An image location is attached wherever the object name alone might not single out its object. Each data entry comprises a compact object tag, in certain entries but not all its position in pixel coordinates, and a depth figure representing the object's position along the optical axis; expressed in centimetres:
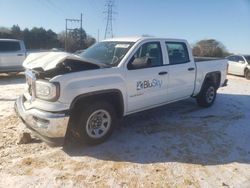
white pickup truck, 288
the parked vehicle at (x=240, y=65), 1099
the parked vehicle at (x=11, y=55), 905
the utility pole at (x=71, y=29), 3158
